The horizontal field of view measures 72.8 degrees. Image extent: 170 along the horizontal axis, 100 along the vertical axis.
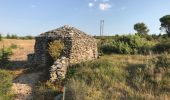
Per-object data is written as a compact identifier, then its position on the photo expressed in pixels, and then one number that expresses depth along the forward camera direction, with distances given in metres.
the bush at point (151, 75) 5.59
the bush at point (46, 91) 5.96
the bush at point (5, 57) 8.89
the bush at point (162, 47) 9.58
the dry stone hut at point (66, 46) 8.23
